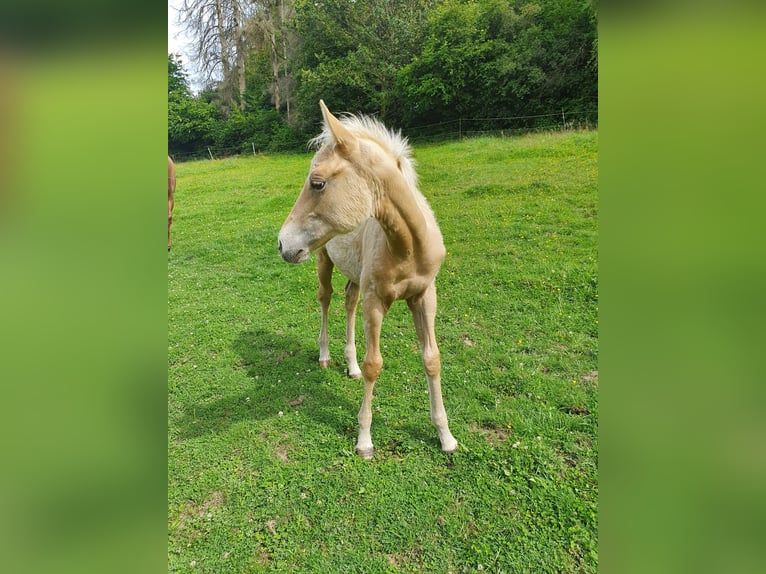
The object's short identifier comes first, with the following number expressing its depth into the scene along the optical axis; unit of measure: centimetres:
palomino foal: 222
